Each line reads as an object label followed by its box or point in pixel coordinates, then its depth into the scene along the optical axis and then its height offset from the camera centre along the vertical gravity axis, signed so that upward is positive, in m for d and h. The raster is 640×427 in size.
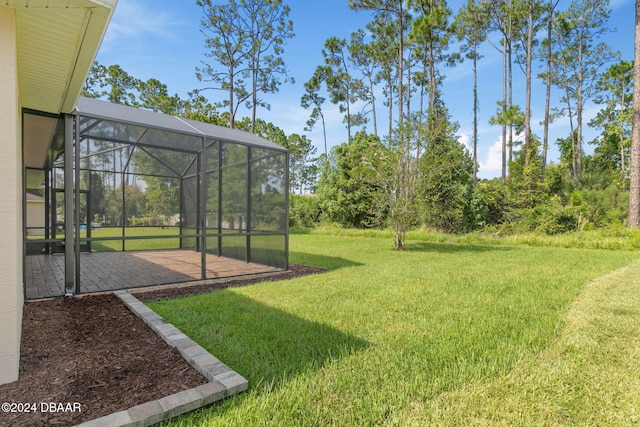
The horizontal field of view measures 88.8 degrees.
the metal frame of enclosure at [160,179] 4.48 +0.76
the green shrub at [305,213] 18.16 -0.03
